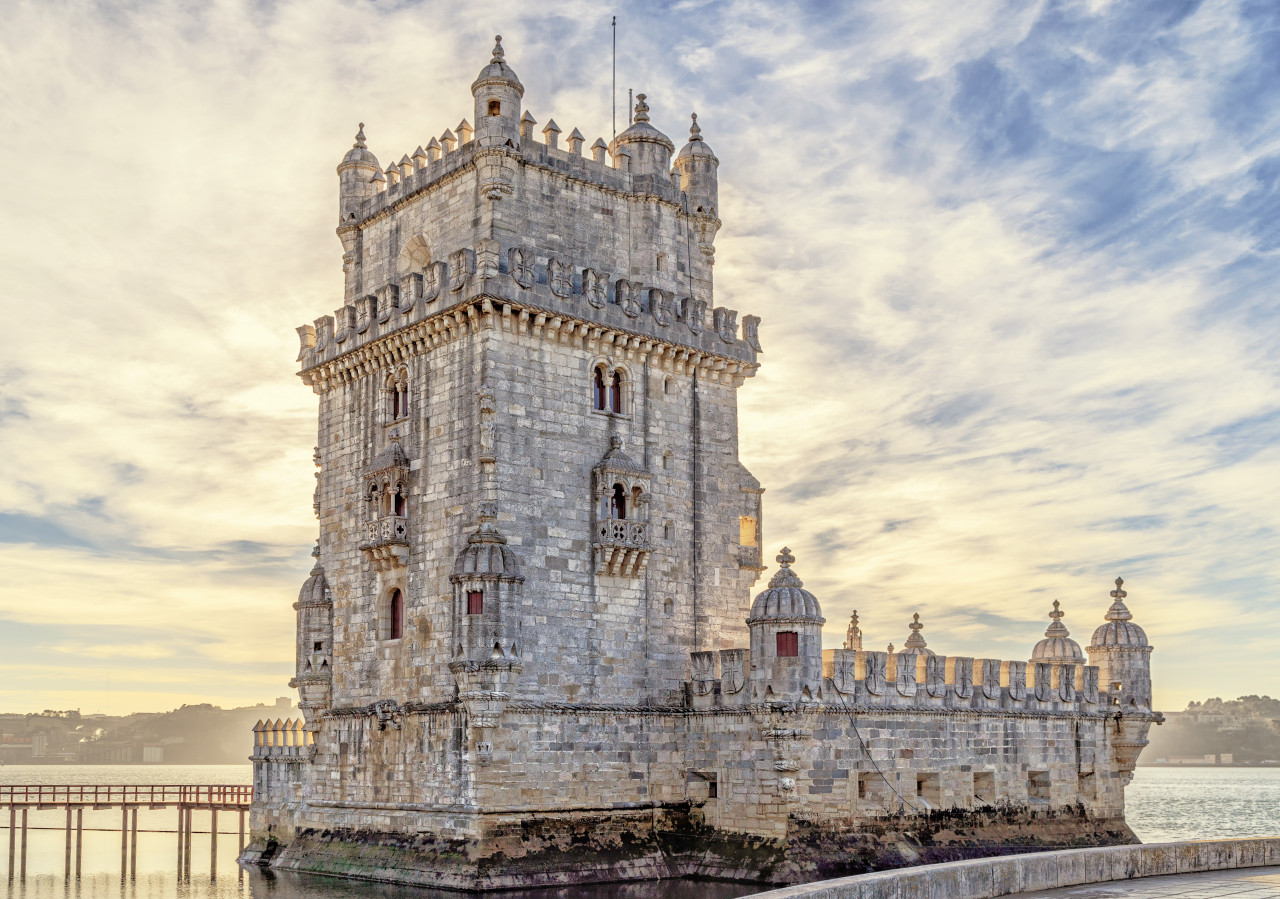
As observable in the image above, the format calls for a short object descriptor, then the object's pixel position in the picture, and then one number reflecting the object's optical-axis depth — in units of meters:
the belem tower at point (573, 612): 37.06
